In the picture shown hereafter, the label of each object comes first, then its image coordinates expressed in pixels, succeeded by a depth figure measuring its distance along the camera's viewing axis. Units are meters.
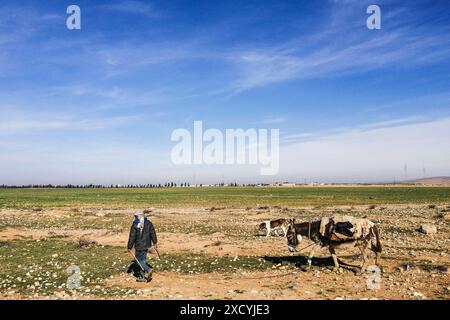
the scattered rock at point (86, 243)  21.56
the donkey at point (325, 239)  14.76
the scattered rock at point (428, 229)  25.27
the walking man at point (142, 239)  13.69
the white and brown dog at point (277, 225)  26.45
